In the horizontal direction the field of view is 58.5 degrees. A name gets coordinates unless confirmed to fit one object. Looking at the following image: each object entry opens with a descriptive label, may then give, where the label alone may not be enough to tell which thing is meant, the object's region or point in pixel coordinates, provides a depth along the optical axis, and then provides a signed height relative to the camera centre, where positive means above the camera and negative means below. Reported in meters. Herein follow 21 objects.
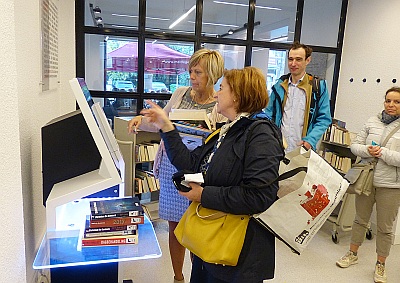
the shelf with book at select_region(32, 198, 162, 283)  1.39 -0.70
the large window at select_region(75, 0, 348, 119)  4.01 +0.51
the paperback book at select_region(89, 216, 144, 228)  1.44 -0.59
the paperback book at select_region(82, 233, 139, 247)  1.43 -0.66
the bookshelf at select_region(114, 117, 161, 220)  3.49 -0.82
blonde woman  2.21 -0.17
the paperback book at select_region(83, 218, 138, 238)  1.44 -0.63
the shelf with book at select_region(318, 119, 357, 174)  3.91 -0.67
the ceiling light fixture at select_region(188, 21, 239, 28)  4.36 +0.69
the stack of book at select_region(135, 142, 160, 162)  3.63 -0.74
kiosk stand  1.39 -0.45
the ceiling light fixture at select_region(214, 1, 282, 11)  4.41 +0.97
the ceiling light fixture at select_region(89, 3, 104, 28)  3.91 +0.64
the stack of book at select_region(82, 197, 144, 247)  1.44 -0.60
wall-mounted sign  2.03 +0.18
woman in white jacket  2.80 -0.66
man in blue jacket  2.79 -0.13
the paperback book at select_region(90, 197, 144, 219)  1.46 -0.55
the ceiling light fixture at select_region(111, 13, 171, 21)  4.01 +0.68
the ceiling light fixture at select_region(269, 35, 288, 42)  4.58 +0.60
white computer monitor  1.36 -0.40
